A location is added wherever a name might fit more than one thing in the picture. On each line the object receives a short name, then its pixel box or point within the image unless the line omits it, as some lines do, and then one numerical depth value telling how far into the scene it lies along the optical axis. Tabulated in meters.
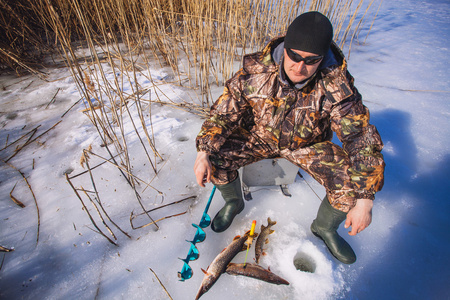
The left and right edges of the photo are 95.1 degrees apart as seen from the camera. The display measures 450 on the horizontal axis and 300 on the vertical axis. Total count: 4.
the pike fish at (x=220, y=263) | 1.09
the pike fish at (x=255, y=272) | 1.12
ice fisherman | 1.02
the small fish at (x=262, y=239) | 1.25
